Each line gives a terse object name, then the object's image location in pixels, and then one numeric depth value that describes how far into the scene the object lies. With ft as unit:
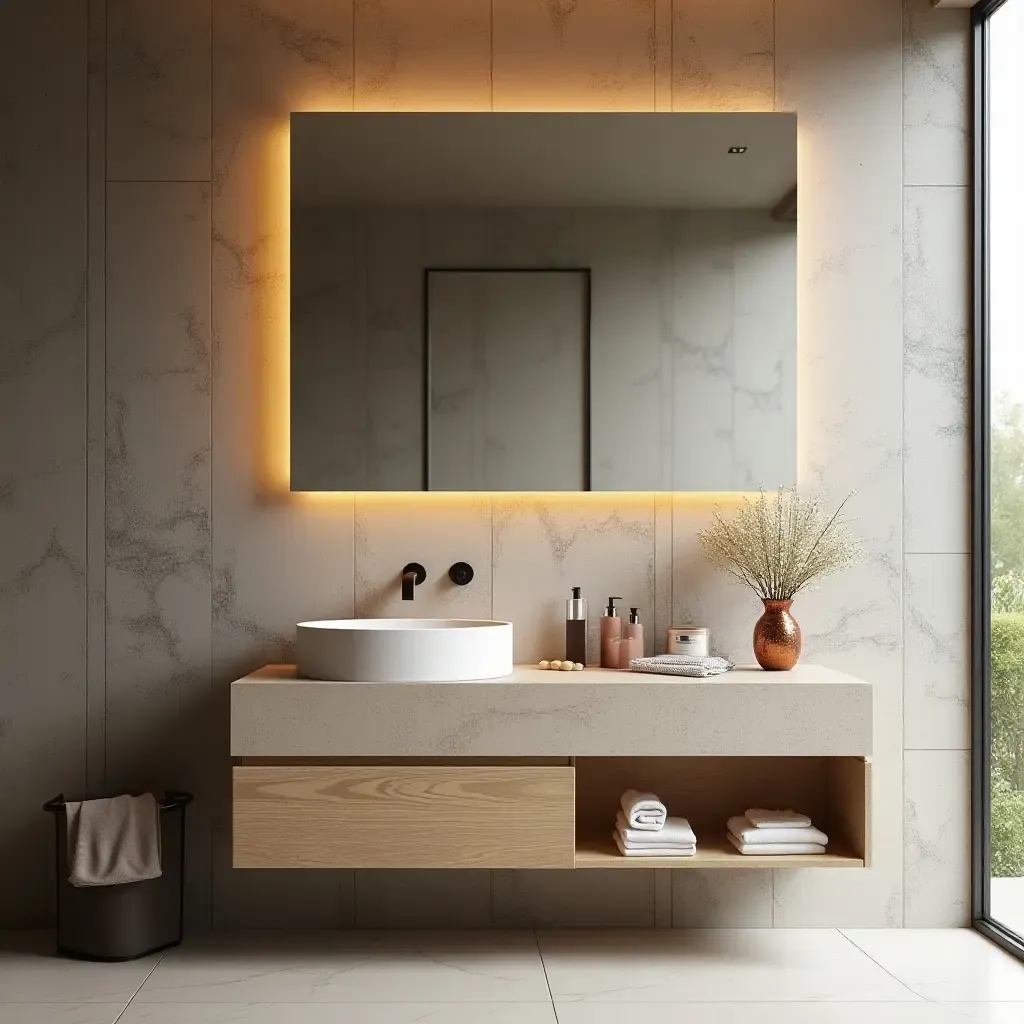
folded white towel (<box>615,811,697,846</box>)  9.29
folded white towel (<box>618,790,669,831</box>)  9.36
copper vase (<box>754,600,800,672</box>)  9.68
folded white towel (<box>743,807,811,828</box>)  9.45
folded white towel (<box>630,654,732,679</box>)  9.28
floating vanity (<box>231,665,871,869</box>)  8.97
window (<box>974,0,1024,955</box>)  9.87
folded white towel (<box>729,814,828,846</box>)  9.36
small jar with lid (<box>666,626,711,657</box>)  10.00
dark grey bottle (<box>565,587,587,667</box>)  10.15
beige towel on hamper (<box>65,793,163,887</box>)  9.30
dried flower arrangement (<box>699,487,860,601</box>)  9.92
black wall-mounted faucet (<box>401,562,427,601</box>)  10.20
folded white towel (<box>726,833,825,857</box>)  9.36
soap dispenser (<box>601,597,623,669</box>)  10.11
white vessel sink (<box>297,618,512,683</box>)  9.01
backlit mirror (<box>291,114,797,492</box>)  10.48
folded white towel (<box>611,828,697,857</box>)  9.29
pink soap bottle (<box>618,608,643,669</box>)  10.09
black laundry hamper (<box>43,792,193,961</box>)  9.46
